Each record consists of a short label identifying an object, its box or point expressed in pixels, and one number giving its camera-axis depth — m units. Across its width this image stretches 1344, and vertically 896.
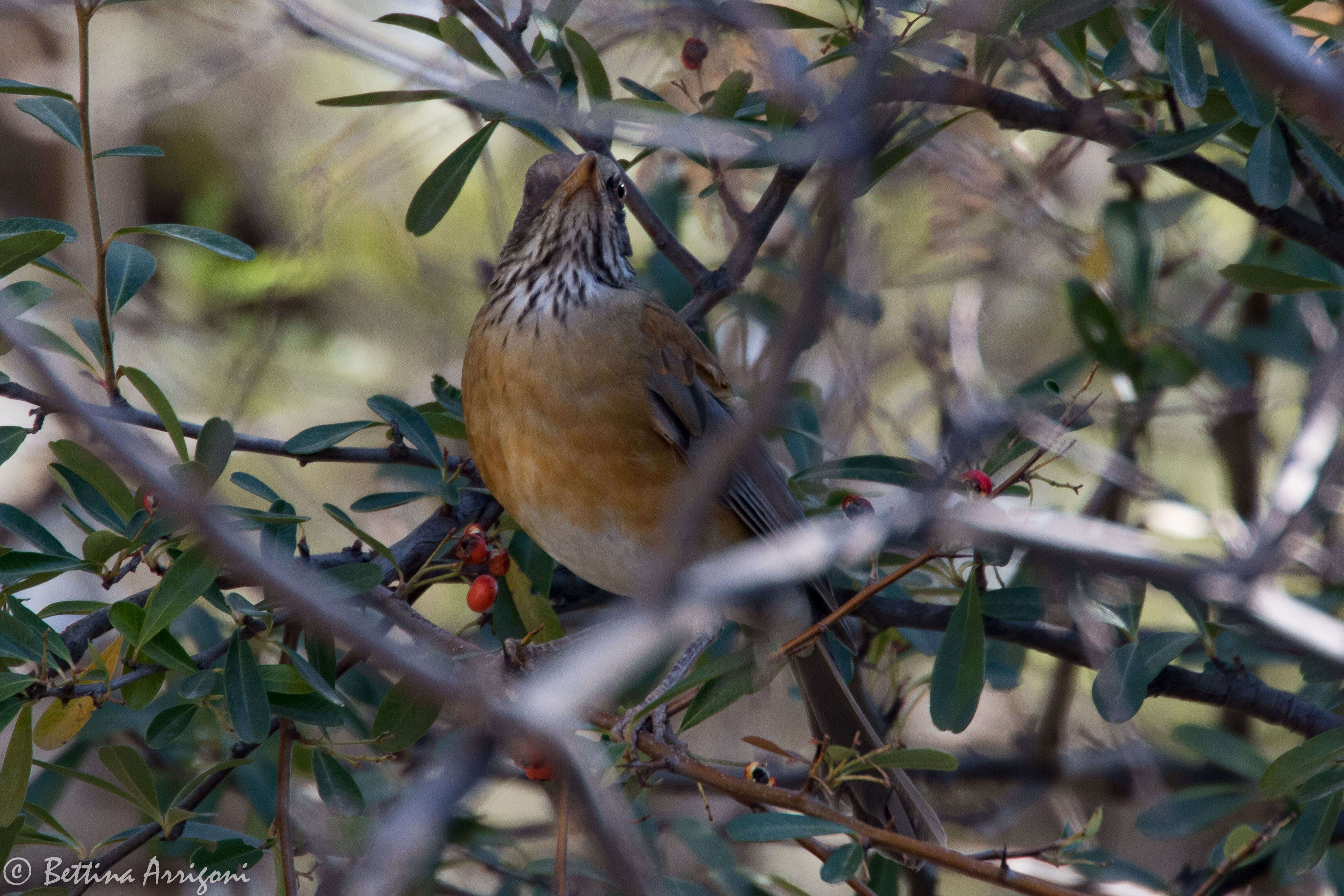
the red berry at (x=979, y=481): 6.27
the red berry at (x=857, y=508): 6.84
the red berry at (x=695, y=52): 8.00
